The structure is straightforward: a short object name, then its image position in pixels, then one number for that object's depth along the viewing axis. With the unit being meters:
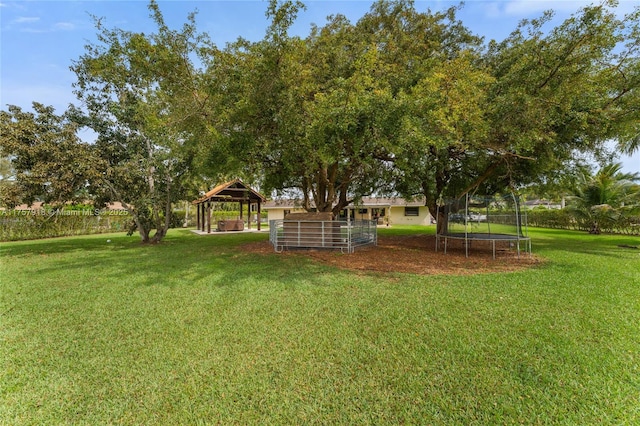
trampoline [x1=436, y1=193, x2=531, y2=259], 11.59
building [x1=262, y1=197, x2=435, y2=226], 32.44
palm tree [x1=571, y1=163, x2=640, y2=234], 16.53
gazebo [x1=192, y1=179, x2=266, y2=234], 20.89
